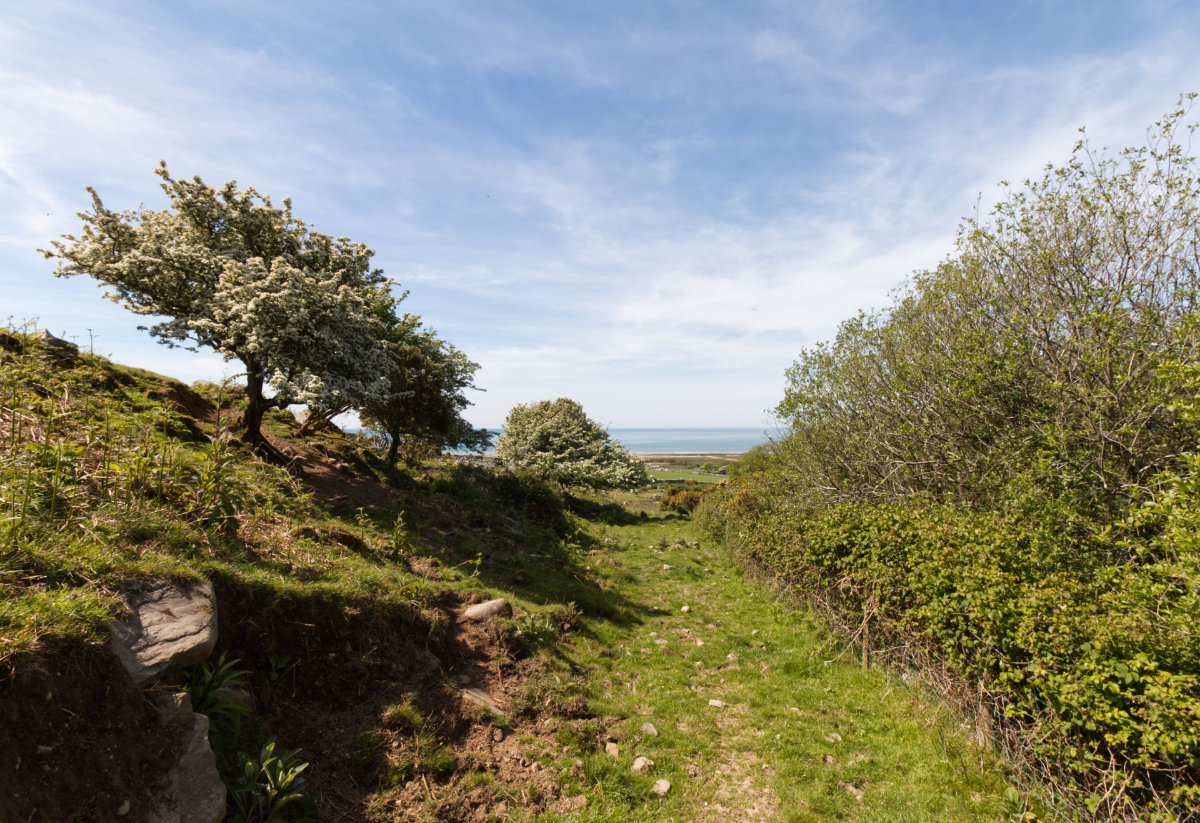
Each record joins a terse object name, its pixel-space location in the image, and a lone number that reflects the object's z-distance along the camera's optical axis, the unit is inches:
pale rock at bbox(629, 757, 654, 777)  237.2
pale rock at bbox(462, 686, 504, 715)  253.3
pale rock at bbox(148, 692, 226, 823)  139.8
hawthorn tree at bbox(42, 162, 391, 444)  505.4
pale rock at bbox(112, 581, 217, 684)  156.6
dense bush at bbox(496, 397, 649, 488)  1198.3
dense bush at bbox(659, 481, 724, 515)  1413.6
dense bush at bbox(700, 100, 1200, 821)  189.5
